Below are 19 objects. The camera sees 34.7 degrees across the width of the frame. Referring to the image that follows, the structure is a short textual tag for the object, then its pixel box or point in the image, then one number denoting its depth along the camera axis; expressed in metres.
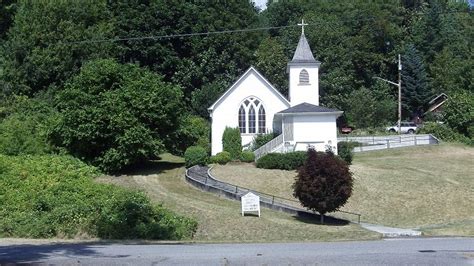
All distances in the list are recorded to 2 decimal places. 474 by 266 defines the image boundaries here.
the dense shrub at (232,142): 51.84
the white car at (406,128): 82.06
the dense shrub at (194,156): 48.25
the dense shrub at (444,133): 66.62
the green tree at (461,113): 67.62
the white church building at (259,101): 55.47
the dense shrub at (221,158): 50.18
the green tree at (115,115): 45.47
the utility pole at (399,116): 78.36
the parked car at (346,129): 84.06
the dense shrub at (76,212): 26.73
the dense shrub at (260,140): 53.88
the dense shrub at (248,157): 50.72
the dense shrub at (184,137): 49.41
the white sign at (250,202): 33.91
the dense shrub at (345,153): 48.50
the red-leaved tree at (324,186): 34.22
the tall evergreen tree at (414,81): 91.81
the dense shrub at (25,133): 47.41
